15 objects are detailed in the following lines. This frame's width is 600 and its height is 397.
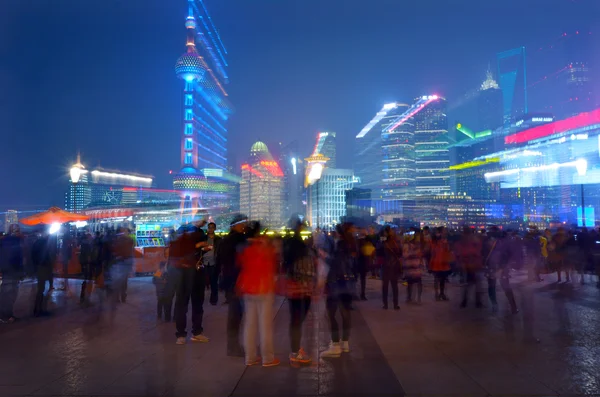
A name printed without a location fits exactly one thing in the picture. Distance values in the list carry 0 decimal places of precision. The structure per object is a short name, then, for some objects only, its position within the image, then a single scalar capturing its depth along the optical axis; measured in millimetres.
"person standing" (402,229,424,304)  10211
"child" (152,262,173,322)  8148
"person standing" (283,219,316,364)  5562
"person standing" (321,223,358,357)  5969
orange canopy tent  16422
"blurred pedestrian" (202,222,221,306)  10023
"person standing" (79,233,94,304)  10219
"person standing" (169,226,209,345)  6496
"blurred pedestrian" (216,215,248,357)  5891
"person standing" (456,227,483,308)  9414
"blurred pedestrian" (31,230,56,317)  8750
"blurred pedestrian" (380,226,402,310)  9516
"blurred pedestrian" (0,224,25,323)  8328
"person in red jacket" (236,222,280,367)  5414
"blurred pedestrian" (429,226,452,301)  10531
